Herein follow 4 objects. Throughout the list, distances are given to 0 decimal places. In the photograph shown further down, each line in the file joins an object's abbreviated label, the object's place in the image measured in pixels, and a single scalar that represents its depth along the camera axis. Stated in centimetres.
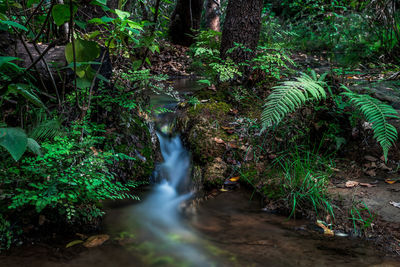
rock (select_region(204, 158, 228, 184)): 325
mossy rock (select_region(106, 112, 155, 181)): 324
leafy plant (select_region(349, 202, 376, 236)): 236
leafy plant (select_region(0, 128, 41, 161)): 155
